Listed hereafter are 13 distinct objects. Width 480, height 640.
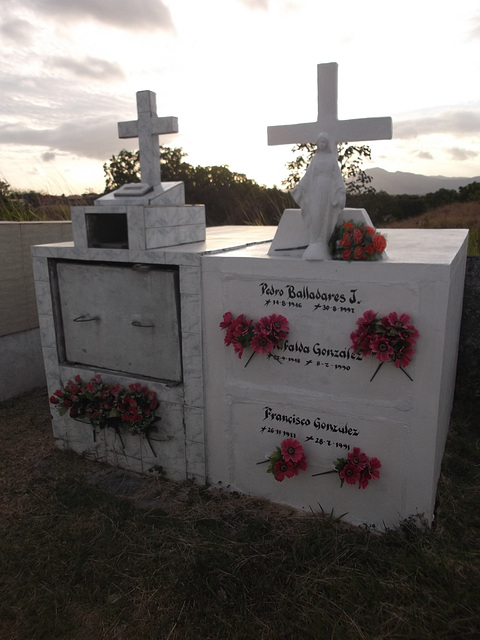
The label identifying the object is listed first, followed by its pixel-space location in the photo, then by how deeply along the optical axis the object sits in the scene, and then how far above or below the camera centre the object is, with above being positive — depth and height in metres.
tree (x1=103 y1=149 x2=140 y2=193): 15.98 +0.68
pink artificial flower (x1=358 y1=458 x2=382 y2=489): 3.32 -1.75
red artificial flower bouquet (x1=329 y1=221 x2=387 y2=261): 3.24 -0.33
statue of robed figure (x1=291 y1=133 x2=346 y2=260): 3.38 -0.03
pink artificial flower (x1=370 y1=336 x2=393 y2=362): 3.08 -0.91
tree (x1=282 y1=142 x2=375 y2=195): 7.91 +0.34
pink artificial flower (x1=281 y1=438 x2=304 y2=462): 3.53 -1.71
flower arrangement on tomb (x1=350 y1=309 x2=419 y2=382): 3.07 -0.85
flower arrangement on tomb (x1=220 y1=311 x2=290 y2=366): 3.47 -0.92
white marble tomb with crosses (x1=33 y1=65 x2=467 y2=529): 3.26 -1.08
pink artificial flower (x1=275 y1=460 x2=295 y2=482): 3.54 -1.83
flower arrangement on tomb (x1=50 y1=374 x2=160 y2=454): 4.08 -1.64
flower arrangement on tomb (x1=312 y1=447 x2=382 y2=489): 3.33 -1.73
